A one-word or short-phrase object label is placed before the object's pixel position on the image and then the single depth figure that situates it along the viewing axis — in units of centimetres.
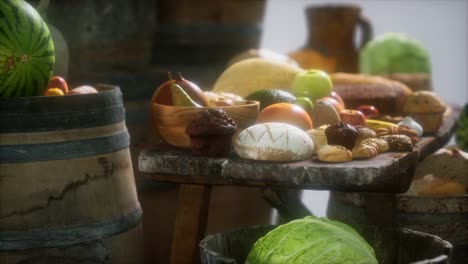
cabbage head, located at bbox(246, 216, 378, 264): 176
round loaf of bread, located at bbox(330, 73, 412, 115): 307
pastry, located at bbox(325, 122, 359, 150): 210
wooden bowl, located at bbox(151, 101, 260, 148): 225
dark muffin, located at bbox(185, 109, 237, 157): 205
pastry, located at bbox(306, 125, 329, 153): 218
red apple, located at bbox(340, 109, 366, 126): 246
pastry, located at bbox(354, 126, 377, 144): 221
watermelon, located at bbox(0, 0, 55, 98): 225
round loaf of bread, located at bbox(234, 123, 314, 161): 203
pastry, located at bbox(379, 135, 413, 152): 219
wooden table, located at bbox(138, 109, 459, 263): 194
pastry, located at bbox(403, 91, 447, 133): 290
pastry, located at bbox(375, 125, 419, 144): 239
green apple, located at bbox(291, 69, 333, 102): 282
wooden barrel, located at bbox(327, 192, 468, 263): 255
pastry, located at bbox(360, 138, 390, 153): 212
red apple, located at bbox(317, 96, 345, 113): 262
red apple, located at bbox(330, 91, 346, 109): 278
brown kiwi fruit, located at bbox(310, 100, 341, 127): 248
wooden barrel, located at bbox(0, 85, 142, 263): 213
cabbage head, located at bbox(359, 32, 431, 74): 457
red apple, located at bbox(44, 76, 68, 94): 256
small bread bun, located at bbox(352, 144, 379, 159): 206
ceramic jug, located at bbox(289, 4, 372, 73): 457
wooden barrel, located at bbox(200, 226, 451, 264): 183
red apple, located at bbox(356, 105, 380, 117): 281
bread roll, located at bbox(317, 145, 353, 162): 202
